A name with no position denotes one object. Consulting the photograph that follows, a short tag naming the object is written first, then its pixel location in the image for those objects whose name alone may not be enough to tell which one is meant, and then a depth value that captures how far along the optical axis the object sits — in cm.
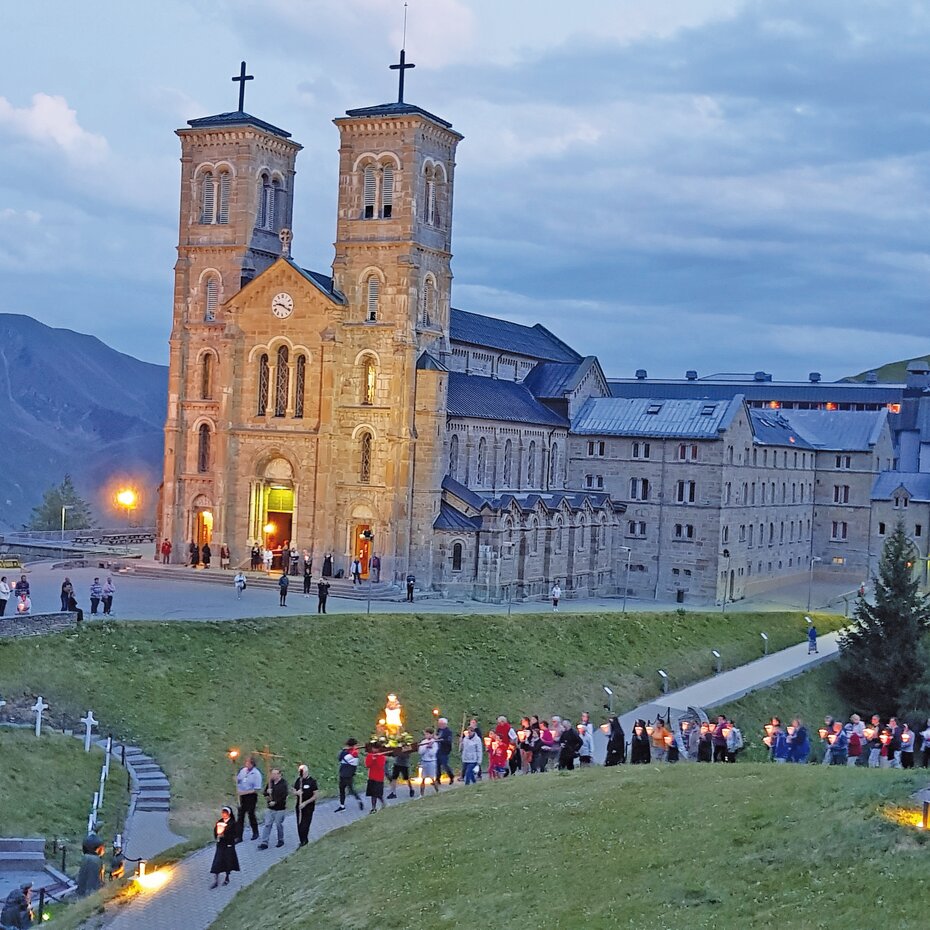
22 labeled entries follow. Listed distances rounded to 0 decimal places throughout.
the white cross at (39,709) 3609
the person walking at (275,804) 2617
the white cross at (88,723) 3581
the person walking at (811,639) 6312
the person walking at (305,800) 2634
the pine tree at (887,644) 5934
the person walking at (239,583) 5650
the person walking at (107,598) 4756
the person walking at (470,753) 3106
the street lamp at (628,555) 7082
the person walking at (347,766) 2912
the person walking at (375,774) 2912
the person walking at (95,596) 4722
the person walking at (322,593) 5291
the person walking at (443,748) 3195
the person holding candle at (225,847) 2466
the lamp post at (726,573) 7738
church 6381
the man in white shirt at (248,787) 2706
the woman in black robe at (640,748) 3250
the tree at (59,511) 11188
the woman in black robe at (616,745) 3247
